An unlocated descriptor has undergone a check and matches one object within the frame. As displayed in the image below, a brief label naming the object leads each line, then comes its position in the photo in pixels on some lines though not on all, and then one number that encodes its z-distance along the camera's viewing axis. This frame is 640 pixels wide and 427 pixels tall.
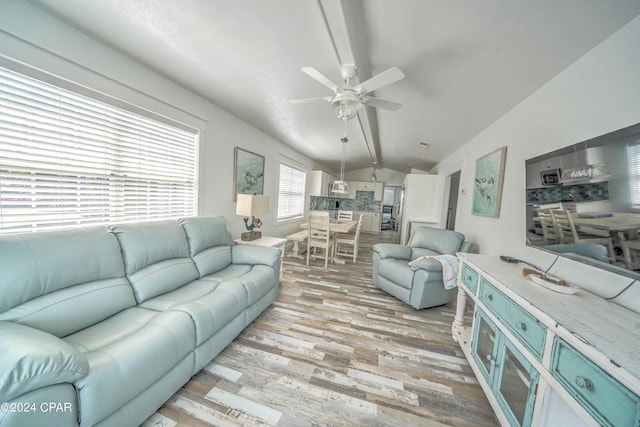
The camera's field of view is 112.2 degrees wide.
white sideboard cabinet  0.68
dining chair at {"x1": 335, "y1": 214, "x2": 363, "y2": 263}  4.43
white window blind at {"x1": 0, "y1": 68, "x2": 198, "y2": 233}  1.39
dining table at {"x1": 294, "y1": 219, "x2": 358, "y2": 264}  4.20
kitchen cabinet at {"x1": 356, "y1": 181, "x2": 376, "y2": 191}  8.27
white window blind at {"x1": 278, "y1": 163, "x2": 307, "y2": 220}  4.92
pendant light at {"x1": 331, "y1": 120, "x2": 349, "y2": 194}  4.77
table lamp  2.89
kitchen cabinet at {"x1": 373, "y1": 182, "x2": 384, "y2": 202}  8.21
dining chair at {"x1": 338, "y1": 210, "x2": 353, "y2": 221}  6.06
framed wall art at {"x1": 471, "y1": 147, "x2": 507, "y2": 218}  2.37
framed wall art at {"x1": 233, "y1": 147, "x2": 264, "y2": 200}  3.26
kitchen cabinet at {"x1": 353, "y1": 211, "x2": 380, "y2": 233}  8.28
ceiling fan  1.63
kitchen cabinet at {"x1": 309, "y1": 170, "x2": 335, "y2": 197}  6.40
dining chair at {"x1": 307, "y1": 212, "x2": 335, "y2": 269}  3.92
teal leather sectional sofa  0.84
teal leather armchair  2.55
